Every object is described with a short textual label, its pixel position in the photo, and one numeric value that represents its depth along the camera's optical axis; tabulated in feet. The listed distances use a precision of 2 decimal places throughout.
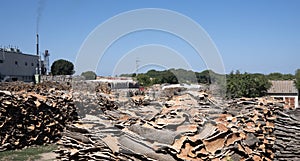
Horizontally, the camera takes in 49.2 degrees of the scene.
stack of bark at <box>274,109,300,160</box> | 18.04
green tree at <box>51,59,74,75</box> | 156.77
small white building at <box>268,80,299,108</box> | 129.49
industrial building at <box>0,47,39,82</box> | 111.04
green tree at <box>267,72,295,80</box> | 221.37
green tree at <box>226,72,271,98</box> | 106.01
